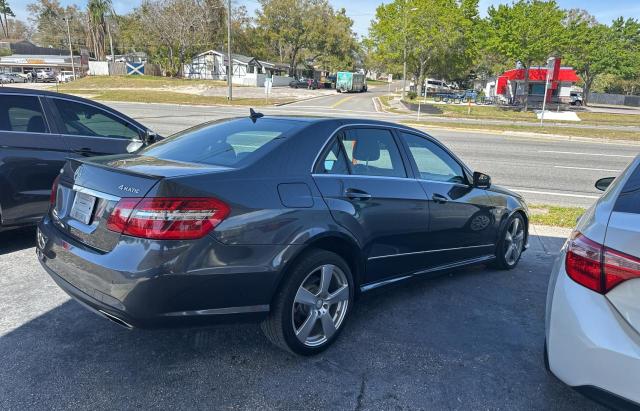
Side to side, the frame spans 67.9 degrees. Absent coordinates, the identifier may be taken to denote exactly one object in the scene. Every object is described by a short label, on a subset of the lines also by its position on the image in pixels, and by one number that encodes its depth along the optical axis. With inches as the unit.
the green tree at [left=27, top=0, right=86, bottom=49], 3747.5
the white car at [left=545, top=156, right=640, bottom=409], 82.5
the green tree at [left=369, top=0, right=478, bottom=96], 1718.8
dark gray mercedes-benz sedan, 100.3
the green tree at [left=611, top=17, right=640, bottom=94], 2310.5
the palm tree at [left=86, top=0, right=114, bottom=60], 3326.8
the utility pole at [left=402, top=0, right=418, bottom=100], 1702.9
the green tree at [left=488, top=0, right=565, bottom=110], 1301.7
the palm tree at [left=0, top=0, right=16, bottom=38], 4822.8
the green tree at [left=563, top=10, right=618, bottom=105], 2077.3
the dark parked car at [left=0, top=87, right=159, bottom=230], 183.8
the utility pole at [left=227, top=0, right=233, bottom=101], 1269.1
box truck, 2650.1
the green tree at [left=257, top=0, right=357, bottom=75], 3097.9
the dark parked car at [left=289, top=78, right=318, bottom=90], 2804.9
